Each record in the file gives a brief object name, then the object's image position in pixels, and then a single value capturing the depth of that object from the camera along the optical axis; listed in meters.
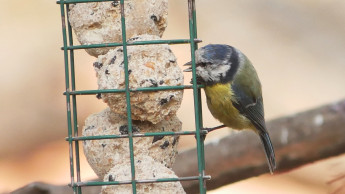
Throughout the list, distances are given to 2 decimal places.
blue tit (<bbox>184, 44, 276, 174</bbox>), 7.03
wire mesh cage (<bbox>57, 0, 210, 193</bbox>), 5.88
